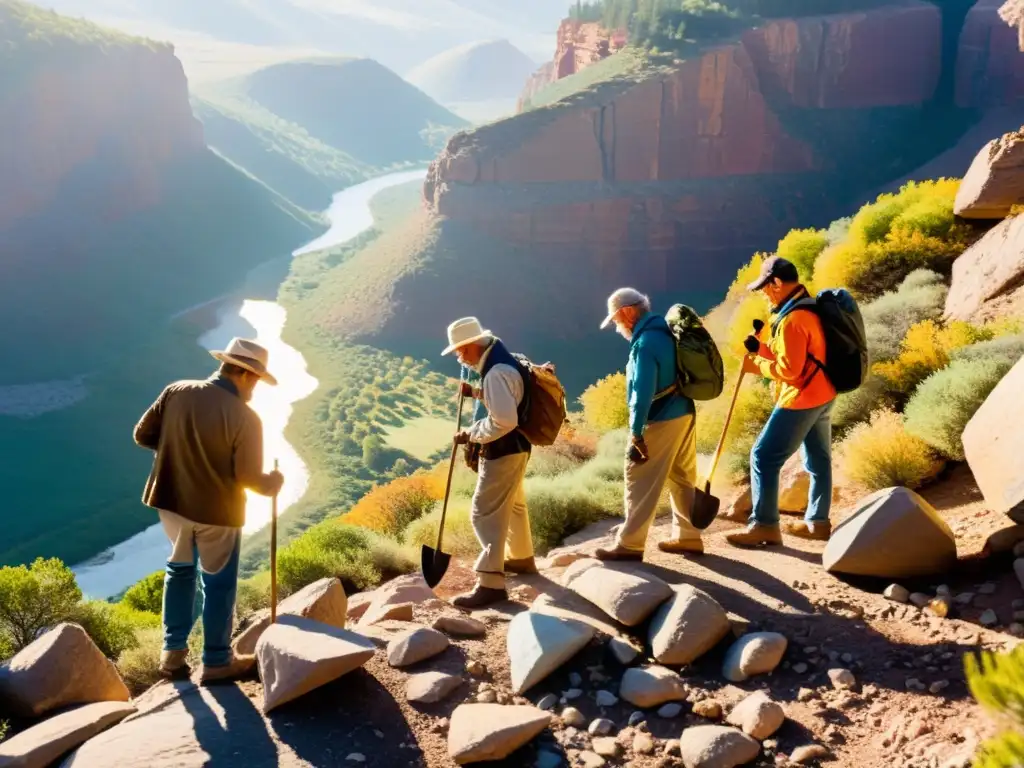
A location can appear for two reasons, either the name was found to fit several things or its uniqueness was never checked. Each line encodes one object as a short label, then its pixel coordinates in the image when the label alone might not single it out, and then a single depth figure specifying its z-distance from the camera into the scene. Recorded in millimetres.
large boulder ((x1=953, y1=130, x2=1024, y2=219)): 13773
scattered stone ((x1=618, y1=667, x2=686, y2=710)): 4855
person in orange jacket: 6203
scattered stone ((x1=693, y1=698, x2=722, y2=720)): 4676
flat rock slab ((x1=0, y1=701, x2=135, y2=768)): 4629
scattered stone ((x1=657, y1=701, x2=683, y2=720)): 4754
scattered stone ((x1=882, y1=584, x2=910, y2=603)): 5527
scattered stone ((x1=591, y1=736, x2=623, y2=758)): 4562
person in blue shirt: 6059
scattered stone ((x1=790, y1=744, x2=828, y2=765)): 4266
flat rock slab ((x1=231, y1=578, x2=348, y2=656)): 6301
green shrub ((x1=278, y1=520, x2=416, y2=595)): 9188
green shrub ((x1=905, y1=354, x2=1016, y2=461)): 8180
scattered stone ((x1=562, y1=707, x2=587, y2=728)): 4812
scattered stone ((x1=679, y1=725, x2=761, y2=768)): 4285
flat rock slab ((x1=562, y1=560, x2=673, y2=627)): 5480
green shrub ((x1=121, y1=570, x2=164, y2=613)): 13055
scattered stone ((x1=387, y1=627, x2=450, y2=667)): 5422
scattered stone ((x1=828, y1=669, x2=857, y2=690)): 4742
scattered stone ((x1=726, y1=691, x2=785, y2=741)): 4438
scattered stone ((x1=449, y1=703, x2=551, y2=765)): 4484
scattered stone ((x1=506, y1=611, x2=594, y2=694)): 5156
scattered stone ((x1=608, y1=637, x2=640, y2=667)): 5203
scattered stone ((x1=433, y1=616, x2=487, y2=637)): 5816
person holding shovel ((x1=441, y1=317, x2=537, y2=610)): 5879
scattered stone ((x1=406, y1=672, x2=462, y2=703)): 5070
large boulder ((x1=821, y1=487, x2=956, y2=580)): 5703
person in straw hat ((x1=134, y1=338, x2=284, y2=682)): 5219
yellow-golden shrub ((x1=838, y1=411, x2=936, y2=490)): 8133
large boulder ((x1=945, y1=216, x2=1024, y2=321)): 11648
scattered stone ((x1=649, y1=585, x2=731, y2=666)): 5105
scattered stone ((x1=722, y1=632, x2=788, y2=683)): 4965
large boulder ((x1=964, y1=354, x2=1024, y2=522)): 5262
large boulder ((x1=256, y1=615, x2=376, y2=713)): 4840
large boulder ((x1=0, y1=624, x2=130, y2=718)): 5406
